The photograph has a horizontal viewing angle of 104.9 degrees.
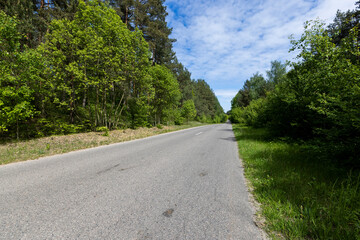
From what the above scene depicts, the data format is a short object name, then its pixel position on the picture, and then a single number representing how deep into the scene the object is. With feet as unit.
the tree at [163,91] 68.18
